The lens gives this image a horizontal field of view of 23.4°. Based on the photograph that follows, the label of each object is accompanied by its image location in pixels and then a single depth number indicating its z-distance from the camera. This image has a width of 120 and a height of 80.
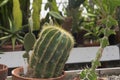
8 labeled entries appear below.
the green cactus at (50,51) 0.76
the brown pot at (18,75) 0.78
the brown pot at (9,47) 1.35
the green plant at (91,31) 1.55
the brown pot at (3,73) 0.83
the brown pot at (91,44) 1.49
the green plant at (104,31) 0.69
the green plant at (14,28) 1.38
